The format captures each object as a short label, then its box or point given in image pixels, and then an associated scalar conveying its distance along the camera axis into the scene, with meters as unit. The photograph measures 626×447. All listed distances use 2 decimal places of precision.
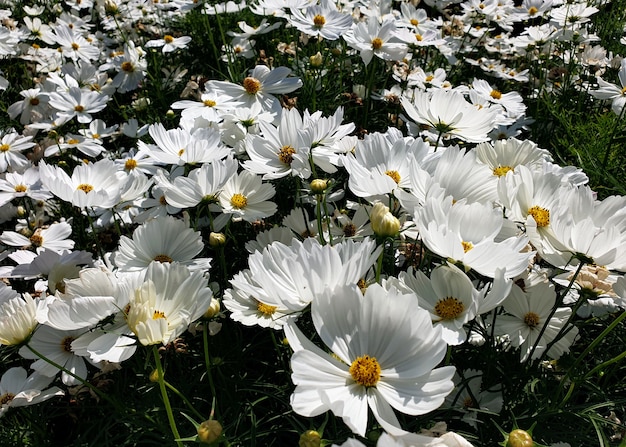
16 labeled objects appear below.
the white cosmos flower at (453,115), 0.39
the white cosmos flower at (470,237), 0.24
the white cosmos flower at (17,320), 0.28
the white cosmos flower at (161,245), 0.34
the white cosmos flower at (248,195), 0.39
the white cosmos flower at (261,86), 0.55
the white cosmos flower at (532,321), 0.30
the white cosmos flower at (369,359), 0.20
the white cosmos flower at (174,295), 0.24
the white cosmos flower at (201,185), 0.35
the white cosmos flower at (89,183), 0.38
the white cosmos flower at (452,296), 0.23
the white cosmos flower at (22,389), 0.31
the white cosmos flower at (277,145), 0.38
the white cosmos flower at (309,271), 0.23
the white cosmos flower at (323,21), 0.58
